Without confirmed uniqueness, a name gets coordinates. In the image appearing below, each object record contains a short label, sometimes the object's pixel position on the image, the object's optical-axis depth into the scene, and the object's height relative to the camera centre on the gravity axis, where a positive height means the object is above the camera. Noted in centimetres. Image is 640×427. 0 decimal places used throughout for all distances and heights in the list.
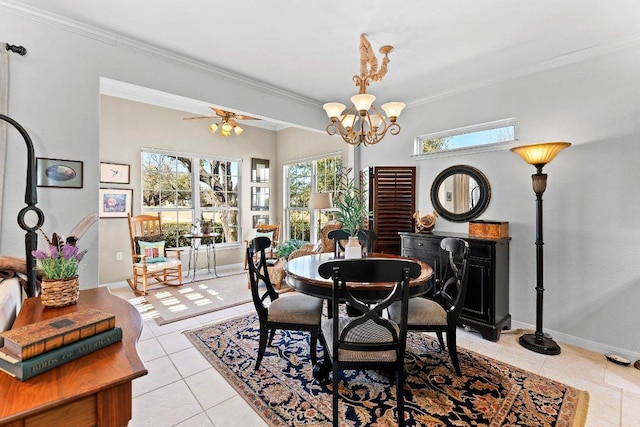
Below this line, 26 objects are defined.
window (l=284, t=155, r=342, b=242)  558 +44
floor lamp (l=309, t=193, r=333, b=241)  506 +17
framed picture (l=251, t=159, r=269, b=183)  636 +88
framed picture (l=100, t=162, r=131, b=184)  457 +60
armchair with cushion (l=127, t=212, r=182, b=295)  440 -66
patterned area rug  185 -126
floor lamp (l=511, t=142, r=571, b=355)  267 -8
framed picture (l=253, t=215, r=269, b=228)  646 -19
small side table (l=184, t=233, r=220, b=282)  532 -66
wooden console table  73 -46
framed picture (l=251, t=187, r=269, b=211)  643 +28
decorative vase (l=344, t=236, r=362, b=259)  260 -32
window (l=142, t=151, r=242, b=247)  517 +35
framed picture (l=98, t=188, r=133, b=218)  459 +15
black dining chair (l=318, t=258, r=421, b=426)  167 -69
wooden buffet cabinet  295 -78
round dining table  199 -50
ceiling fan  424 +133
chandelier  246 +88
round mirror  345 +22
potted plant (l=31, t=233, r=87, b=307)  138 -30
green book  83 -43
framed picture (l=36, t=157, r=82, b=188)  237 +32
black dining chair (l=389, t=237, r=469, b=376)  221 -77
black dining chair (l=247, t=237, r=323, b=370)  223 -77
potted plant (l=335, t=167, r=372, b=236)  251 -1
